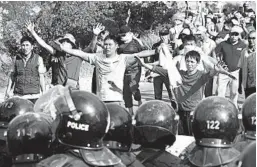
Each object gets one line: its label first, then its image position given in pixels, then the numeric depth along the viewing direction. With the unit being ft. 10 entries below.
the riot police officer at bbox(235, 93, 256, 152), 16.92
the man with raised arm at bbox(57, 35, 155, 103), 26.25
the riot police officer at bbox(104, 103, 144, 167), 16.76
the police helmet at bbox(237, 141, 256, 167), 9.91
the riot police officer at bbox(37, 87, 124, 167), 14.26
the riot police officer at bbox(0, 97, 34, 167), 18.80
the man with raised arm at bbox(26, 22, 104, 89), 31.96
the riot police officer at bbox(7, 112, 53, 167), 15.83
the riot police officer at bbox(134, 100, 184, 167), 17.85
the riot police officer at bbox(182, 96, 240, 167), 16.11
